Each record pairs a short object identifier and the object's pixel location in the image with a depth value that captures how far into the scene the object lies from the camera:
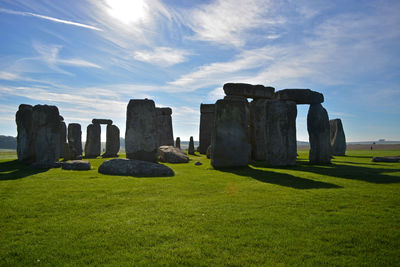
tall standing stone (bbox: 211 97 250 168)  10.14
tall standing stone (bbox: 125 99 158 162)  10.84
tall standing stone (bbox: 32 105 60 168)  10.22
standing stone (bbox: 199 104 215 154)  21.59
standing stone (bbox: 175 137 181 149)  23.36
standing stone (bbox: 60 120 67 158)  17.61
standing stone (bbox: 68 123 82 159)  20.53
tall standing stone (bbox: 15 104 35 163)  11.77
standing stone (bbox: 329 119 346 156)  19.48
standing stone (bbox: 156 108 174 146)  21.66
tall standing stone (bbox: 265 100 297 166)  10.62
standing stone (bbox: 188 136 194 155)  20.94
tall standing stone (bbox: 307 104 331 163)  11.67
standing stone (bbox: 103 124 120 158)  21.55
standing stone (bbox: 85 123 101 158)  21.31
